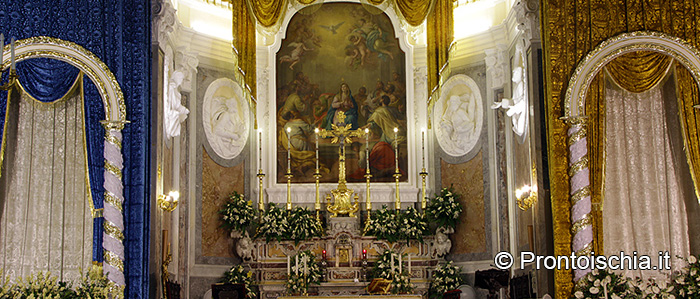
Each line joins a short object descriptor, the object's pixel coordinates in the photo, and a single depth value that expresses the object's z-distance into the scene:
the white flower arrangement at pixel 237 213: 15.70
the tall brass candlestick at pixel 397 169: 16.28
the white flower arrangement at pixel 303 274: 14.93
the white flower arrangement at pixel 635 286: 11.21
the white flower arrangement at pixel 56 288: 11.02
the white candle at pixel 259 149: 16.77
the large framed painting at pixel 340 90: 16.95
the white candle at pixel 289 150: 16.64
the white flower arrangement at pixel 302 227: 15.68
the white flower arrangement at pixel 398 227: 15.84
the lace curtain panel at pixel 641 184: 12.44
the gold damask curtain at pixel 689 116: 12.30
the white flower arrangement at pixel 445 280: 15.30
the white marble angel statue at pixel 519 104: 13.75
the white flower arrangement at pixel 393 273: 14.94
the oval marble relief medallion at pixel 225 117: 16.17
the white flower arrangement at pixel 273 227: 15.65
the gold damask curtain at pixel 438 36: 15.62
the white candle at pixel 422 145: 16.50
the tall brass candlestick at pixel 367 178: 16.20
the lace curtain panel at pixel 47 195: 12.10
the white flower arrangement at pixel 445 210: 15.88
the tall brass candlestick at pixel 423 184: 16.34
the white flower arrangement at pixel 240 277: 15.17
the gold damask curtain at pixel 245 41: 15.41
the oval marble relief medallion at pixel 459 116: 16.34
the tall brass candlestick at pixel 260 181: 16.22
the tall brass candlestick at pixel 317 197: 16.23
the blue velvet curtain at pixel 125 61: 12.14
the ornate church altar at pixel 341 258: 15.57
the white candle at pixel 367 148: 16.52
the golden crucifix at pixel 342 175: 16.23
